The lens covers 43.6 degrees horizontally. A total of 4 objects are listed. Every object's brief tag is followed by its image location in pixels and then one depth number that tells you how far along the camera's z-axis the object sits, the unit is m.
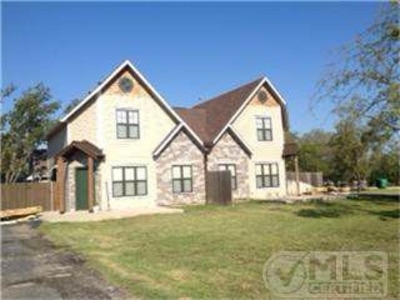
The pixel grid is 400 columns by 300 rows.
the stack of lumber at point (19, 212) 22.77
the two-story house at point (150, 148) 26.36
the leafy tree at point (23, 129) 48.22
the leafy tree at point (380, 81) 18.78
